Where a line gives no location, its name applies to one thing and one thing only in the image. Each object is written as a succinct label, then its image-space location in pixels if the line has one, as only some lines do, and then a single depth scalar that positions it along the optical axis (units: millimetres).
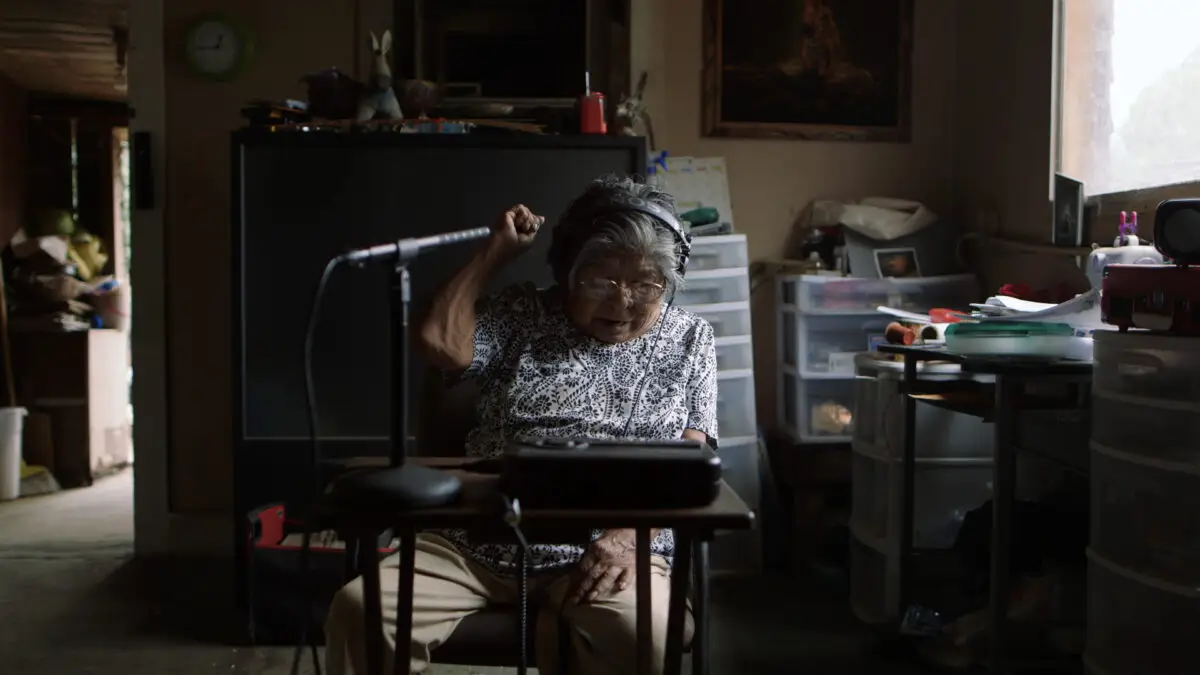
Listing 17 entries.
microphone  1099
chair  1555
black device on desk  1126
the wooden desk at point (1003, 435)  1967
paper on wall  3555
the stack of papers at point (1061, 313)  2145
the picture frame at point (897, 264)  3479
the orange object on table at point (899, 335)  2600
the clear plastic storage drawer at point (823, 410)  3385
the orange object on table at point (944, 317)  2658
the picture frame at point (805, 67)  3588
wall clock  3506
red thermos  3070
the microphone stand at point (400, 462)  1119
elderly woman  1654
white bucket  4750
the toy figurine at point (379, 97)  3016
